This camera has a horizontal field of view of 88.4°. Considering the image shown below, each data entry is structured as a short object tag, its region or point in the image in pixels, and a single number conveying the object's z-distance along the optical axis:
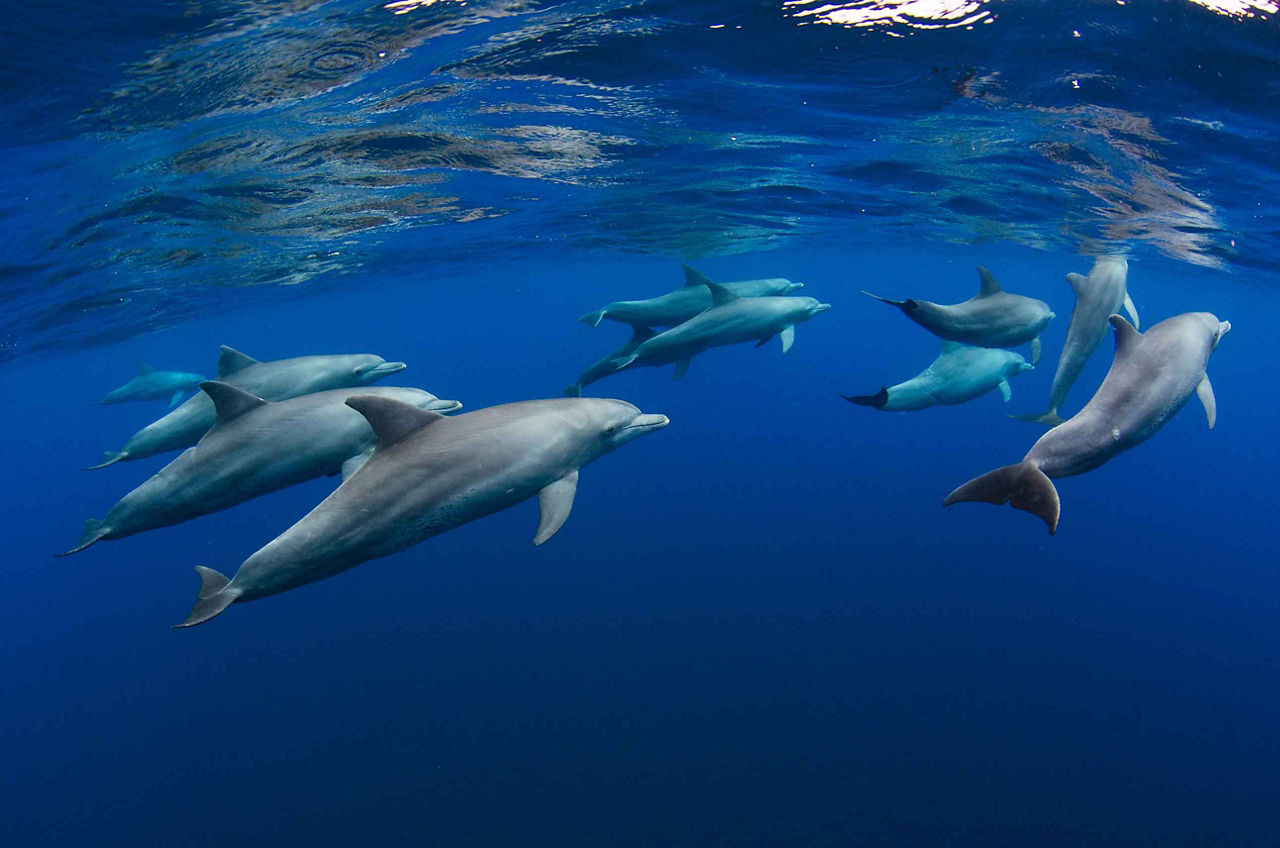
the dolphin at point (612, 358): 10.66
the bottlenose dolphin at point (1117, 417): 5.02
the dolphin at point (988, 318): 8.22
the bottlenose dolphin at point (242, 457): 5.15
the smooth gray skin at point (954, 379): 9.09
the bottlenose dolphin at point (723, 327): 10.44
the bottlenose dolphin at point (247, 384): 6.77
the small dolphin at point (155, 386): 14.93
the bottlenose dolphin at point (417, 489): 4.25
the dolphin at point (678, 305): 12.02
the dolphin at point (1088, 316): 8.34
